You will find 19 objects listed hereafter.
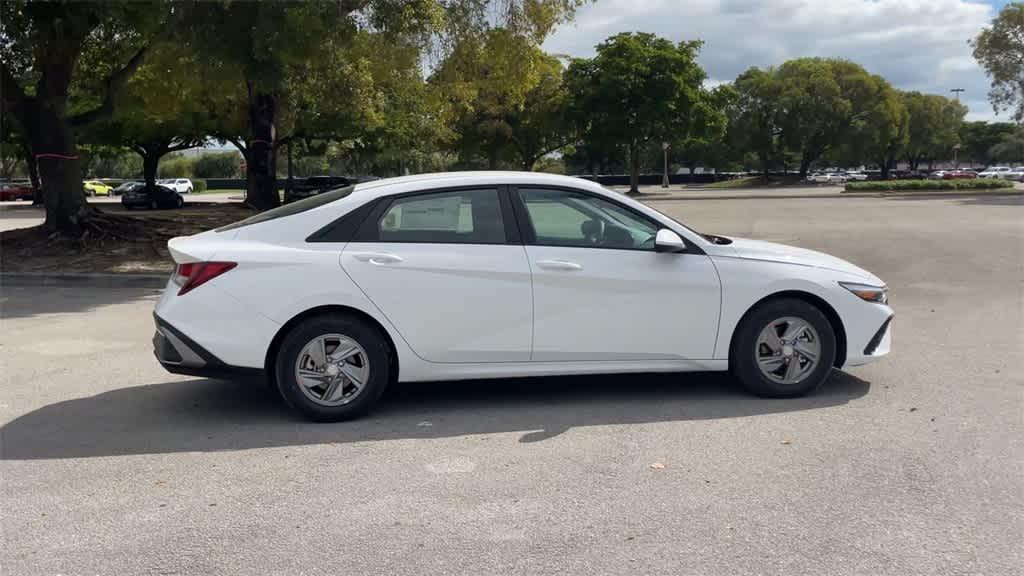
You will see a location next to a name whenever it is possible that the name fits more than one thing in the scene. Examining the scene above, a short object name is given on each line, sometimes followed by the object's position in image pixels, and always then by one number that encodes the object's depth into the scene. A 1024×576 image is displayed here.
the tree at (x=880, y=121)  64.88
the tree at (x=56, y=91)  13.99
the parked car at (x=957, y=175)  72.35
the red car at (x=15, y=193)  49.66
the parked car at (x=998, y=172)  75.75
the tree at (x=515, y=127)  49.36
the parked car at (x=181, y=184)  59.81
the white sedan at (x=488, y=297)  5.42
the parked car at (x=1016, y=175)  75.02
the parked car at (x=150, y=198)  38.88
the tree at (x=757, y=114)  65.31
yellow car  58.19
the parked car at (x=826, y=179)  73.69
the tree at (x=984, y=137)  112.50
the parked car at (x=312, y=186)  37.20
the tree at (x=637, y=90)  47.88
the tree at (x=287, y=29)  12.32
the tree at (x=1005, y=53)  39.16
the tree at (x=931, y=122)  82.19
